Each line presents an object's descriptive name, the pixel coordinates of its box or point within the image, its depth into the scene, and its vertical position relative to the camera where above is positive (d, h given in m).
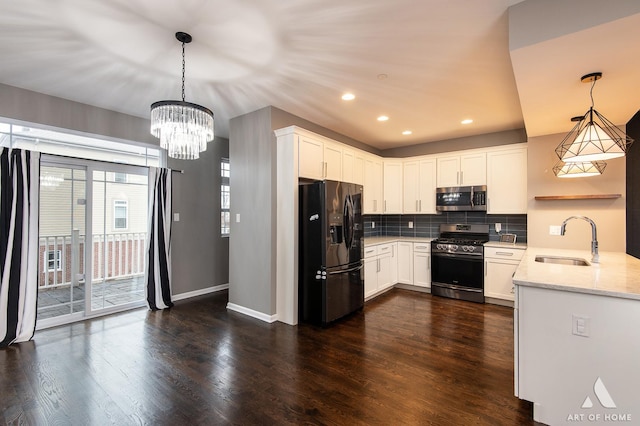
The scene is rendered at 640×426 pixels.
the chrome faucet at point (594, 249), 2.53 -0.29
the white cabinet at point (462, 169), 4.68 +0.76
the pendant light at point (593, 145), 1.96 +0.49
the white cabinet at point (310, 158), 3.64 +0.74
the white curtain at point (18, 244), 3.05 -0.31
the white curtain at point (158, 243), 4.18 -0.41
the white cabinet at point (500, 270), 4.16 -0.79
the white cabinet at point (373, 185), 4.94 +0.52
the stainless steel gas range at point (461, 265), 4.42 -0.77
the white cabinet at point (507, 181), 4.36 +0.52
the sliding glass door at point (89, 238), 3.50 -0.30
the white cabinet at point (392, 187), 5.42 +0.52
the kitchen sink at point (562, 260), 2.83 -0.44
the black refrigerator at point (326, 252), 3.50 -0.46
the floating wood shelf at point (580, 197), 3.48 +0.24
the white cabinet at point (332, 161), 4.00 +0.76
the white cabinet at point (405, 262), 5.09 -0.82
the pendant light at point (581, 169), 2.93 +0.47
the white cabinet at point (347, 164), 4.33 +0.76
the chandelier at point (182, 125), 2.37 +0.74
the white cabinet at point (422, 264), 4.89 -0.82
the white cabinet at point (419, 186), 5.14 +0.53
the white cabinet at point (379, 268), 4.46 -0.85
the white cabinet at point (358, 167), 4.59 +0.76
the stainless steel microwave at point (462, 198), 4.65 +0.28
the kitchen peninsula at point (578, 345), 1.67 -0.79
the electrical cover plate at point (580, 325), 1.77 -0.66
